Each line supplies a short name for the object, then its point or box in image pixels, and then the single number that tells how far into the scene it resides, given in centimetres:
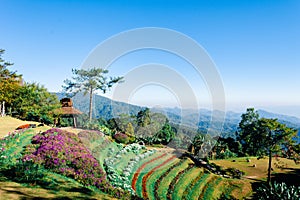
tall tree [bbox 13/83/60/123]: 2311
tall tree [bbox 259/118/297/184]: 1809
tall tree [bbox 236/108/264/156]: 2831
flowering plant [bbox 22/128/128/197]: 959
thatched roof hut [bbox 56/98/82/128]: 2372
